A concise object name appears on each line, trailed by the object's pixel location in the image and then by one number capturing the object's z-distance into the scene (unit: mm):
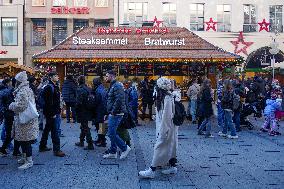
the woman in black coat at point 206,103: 13078
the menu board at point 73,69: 19922
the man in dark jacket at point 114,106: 9141
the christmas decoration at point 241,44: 32250
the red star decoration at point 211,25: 32741
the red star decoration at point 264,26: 32969
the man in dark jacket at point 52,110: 9672
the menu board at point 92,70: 20092
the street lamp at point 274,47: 27153
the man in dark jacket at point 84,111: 10461
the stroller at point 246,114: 15599
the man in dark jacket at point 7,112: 9414
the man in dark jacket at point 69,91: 15903
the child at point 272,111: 13820
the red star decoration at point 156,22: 32919
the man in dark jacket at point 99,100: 10703
